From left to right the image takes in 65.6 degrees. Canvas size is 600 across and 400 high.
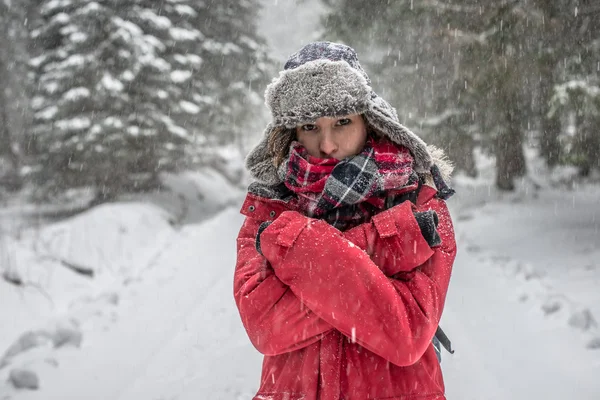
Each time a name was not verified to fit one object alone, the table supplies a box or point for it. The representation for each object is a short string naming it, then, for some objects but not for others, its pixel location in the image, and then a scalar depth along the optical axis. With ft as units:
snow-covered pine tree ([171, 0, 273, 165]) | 50.05
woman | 4.42
